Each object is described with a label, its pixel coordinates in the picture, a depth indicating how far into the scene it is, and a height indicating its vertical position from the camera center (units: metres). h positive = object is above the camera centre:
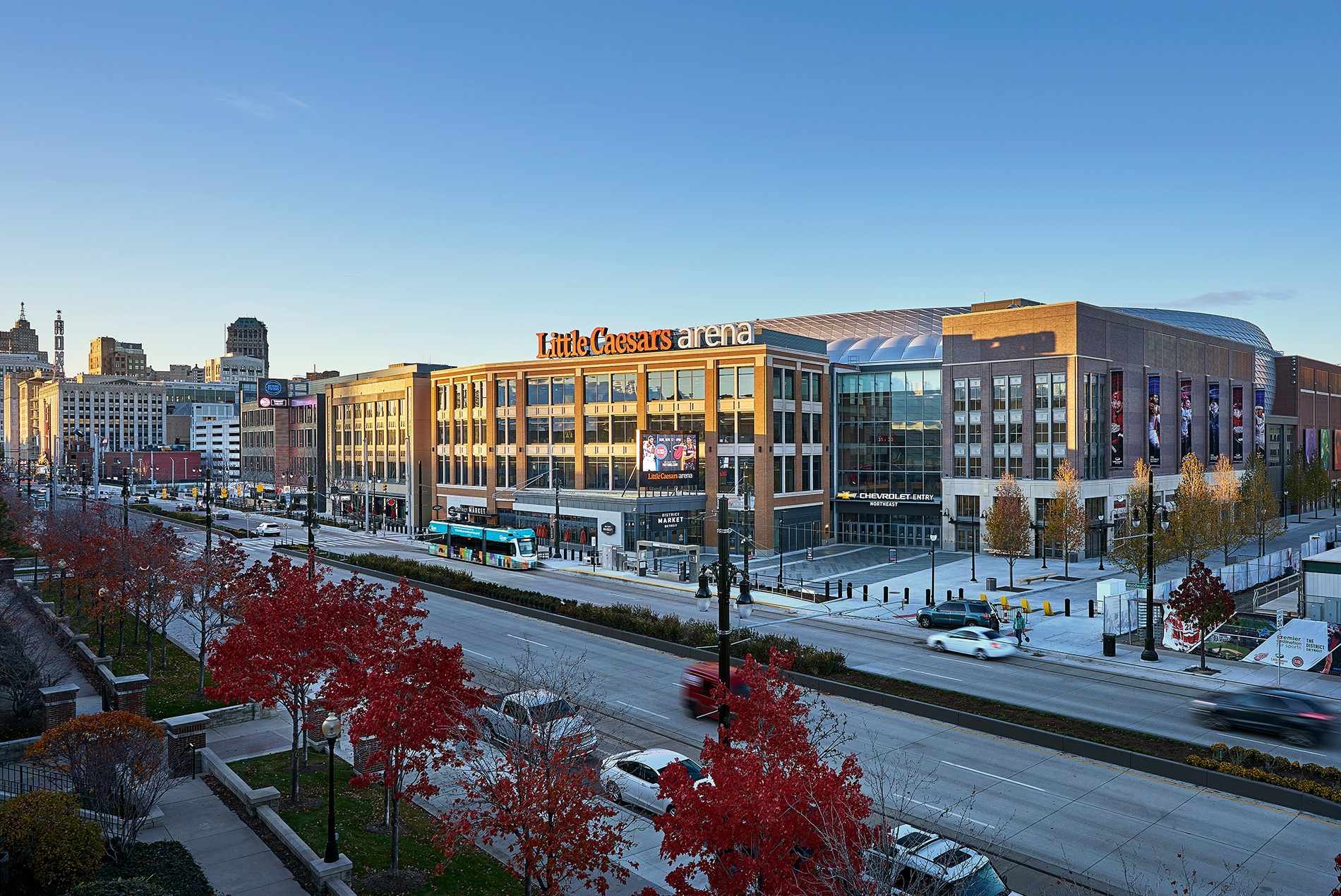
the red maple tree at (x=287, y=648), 21.47 -4.87
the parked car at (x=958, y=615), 44.06 -8.72
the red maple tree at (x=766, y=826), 12.42 -5.63
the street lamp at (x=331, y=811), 16.38 -7.16
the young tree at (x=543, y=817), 14.77 -6.56
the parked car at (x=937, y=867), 13.81 -7.65
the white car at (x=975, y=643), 38.72 -8.99
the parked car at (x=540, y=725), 17.52 -6.15
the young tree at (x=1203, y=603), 36.50 -6.82
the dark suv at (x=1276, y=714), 26.58 -8.65
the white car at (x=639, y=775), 21.31 -8.33
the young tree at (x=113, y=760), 18.36 -6.68
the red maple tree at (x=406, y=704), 17.53 -5.39
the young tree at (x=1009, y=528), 59.38 -5.76
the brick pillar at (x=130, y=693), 24.81 -6.86
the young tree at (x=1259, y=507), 69.38 -5.43
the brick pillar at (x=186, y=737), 22.80 -7.68
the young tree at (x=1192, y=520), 55.72 -5.24
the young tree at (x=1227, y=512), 62.72 -5.56
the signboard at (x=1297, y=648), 36.09 -8.81
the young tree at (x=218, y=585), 33.25 -5.20
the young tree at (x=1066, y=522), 62.88 -5.64
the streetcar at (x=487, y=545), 69.31 -7.85
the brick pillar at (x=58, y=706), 23.69 -6.84
